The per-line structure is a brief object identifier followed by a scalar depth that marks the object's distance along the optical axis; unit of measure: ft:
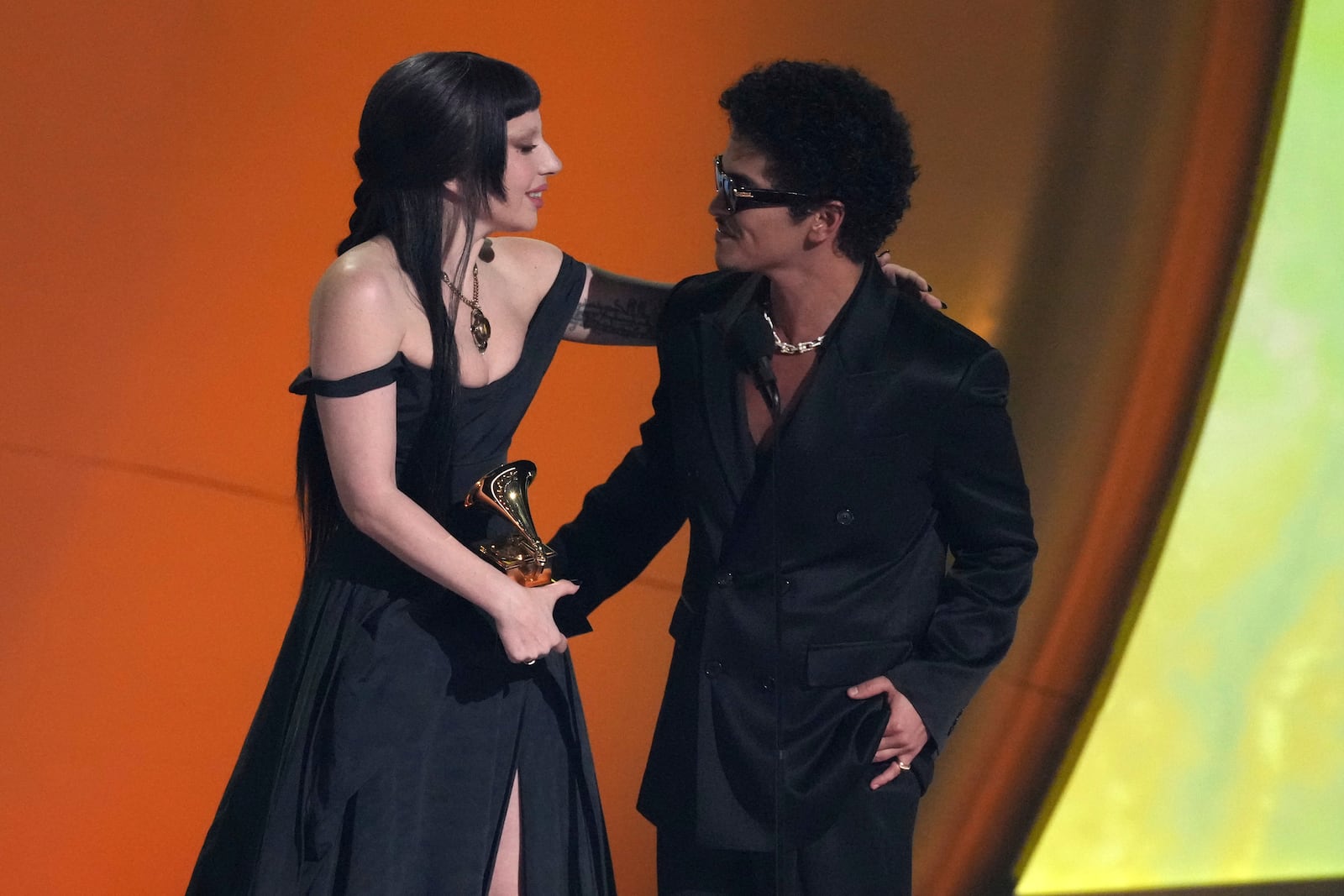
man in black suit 57.34
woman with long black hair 57.12
